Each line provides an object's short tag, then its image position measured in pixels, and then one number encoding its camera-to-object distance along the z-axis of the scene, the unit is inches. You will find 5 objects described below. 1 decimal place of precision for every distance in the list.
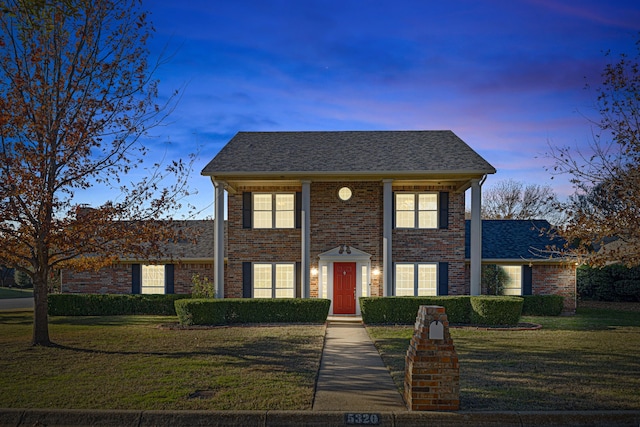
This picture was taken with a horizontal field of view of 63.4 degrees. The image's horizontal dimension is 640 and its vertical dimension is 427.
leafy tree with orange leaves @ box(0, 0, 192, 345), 480.7
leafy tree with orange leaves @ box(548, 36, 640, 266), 429.7
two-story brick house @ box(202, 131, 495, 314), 789.9
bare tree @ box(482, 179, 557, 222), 1825.8
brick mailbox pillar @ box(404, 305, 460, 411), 286.7
